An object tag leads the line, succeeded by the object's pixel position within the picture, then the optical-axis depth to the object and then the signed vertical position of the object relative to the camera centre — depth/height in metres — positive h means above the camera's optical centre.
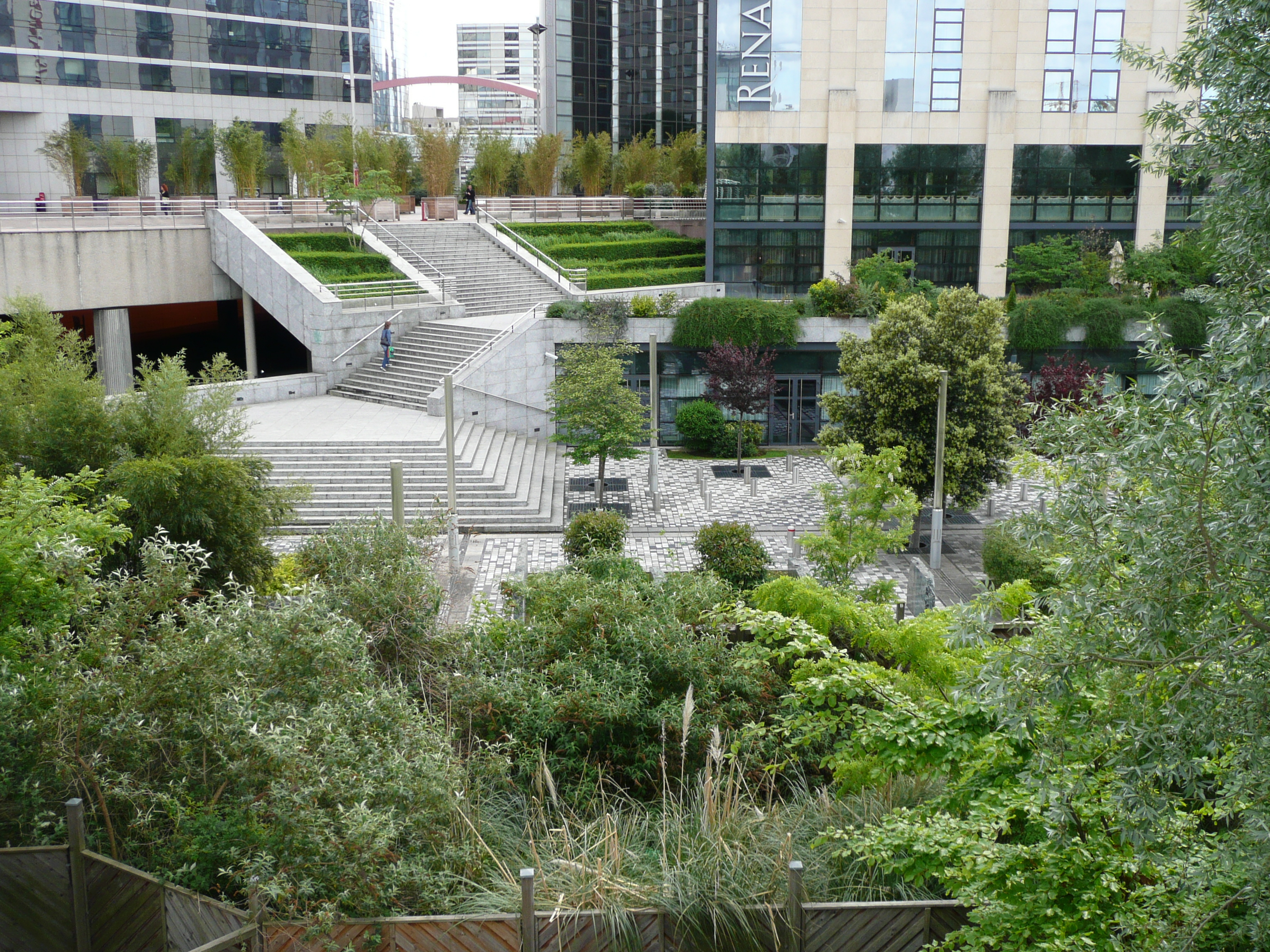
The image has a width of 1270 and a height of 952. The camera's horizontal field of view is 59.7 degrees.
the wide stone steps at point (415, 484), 24.05 -5.17
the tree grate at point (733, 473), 29.44 -5.79
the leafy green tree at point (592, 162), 53.03 +4.32
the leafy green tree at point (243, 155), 44.53 +3.83
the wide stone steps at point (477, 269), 37.41 -0.57
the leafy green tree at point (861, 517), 15.85 -3.80
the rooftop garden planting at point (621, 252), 38.59 +0.06
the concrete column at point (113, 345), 34.34 -2.89
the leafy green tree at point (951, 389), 22.08 -2.64
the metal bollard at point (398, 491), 17.08 -3.64
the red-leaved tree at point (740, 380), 29.61 -3.35
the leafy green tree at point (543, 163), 53.03 +4.24
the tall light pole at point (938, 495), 20.59 -4.51
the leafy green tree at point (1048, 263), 34.81 -0.23
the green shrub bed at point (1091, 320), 32.53 -1.87
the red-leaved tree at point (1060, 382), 26.81 -3.05
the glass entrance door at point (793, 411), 33.97 -4.74
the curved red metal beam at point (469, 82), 75.56 +11.58
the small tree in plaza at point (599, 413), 24.95 -3.57
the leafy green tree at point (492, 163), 53.06 +4.25
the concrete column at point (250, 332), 35.72 -2.59
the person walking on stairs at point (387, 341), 32.47 -2.56
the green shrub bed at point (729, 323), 32.22 -1.98
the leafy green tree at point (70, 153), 44.72 +3.89
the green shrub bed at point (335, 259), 35.53 -0.23
